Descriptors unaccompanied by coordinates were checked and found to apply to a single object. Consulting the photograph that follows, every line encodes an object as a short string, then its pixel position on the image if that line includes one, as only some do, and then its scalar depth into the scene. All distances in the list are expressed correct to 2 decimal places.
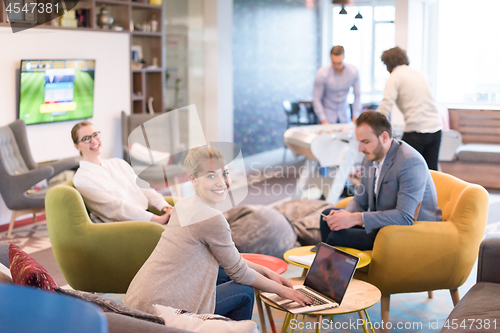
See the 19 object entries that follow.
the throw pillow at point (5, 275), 1.45
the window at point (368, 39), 9.61
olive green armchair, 2.48
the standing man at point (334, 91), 4.96
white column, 6.56
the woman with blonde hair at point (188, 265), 1.60
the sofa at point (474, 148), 5.51
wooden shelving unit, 5.61
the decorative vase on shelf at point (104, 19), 5.30
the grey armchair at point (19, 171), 3.93
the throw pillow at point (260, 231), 3.15
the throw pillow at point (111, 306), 1.24
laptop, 1.82
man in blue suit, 2.40
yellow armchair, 2.32
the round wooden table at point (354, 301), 1.80
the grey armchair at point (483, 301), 1.71
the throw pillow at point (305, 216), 3.42
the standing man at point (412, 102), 3.93
